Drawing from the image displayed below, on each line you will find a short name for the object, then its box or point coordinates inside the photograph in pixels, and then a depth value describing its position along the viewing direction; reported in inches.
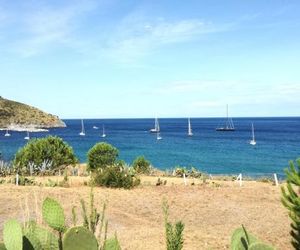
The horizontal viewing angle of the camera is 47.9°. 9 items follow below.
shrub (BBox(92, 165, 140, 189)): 702.8
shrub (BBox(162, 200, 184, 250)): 150.4
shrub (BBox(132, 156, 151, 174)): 1029.9
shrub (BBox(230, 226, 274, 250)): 127.2
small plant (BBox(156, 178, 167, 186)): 762.1
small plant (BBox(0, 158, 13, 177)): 875.1
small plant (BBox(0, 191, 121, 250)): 110.6
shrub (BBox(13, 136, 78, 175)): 949.4
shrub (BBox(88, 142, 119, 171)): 1066.8
